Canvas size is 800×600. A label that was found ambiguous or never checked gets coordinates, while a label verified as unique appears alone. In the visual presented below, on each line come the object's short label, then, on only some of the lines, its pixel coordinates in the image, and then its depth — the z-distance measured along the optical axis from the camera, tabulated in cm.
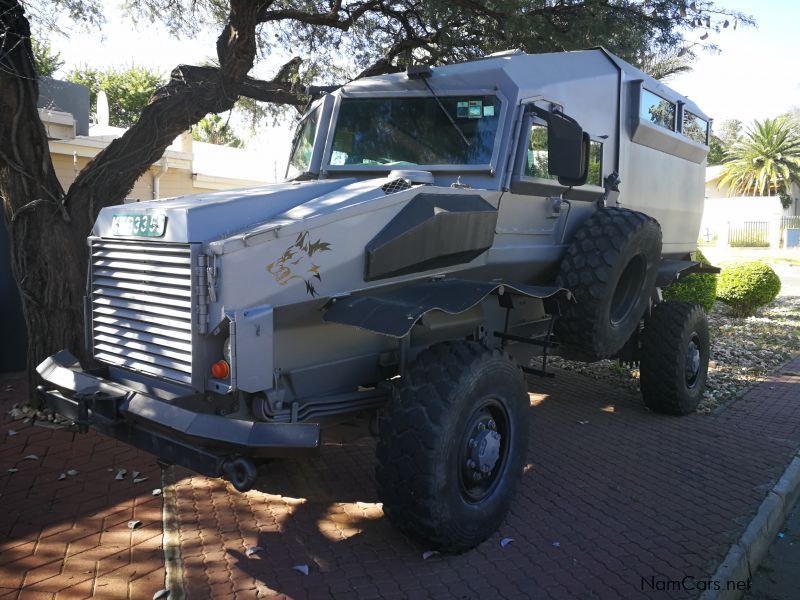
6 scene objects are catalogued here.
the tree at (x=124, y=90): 2944
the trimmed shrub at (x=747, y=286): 1156
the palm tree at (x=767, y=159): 4138
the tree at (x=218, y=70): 545
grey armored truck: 310
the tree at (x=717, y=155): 4989
